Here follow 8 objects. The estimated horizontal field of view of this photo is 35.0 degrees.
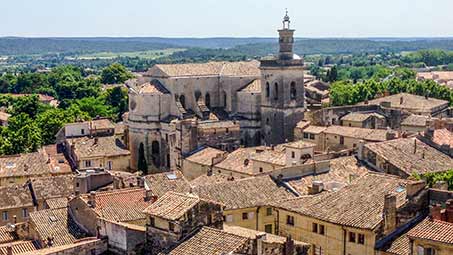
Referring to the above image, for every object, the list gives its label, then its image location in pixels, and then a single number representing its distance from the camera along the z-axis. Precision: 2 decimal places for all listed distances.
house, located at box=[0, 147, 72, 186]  78.06
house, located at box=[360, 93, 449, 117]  102.62
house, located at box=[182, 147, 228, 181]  73.11
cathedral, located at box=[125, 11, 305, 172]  89.00
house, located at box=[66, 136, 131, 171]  81.94
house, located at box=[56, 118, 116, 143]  91.50
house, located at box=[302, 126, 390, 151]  76.62
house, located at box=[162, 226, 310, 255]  33.41
